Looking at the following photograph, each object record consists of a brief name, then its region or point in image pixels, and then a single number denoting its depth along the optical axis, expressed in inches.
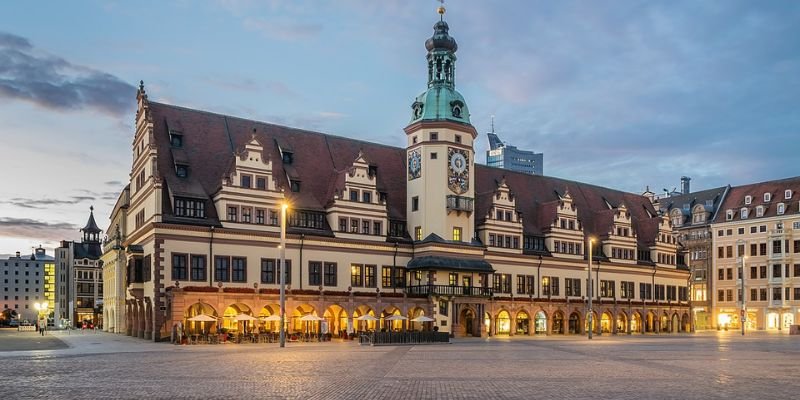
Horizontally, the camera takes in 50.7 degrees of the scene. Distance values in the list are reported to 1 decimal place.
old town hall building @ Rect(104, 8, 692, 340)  2748.5
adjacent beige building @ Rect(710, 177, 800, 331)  4746.6
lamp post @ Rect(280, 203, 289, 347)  2146.5
